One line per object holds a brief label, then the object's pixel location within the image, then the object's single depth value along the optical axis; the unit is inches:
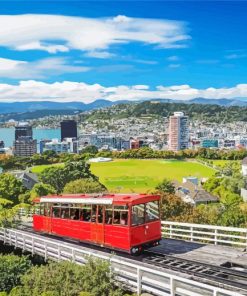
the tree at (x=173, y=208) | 1521.4
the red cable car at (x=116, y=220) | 768.3
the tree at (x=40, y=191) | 2425.0
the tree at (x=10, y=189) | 2504.9
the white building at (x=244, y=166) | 4579.2
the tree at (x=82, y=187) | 2022.6
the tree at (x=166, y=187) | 3405.0
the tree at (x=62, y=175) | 3437.5
